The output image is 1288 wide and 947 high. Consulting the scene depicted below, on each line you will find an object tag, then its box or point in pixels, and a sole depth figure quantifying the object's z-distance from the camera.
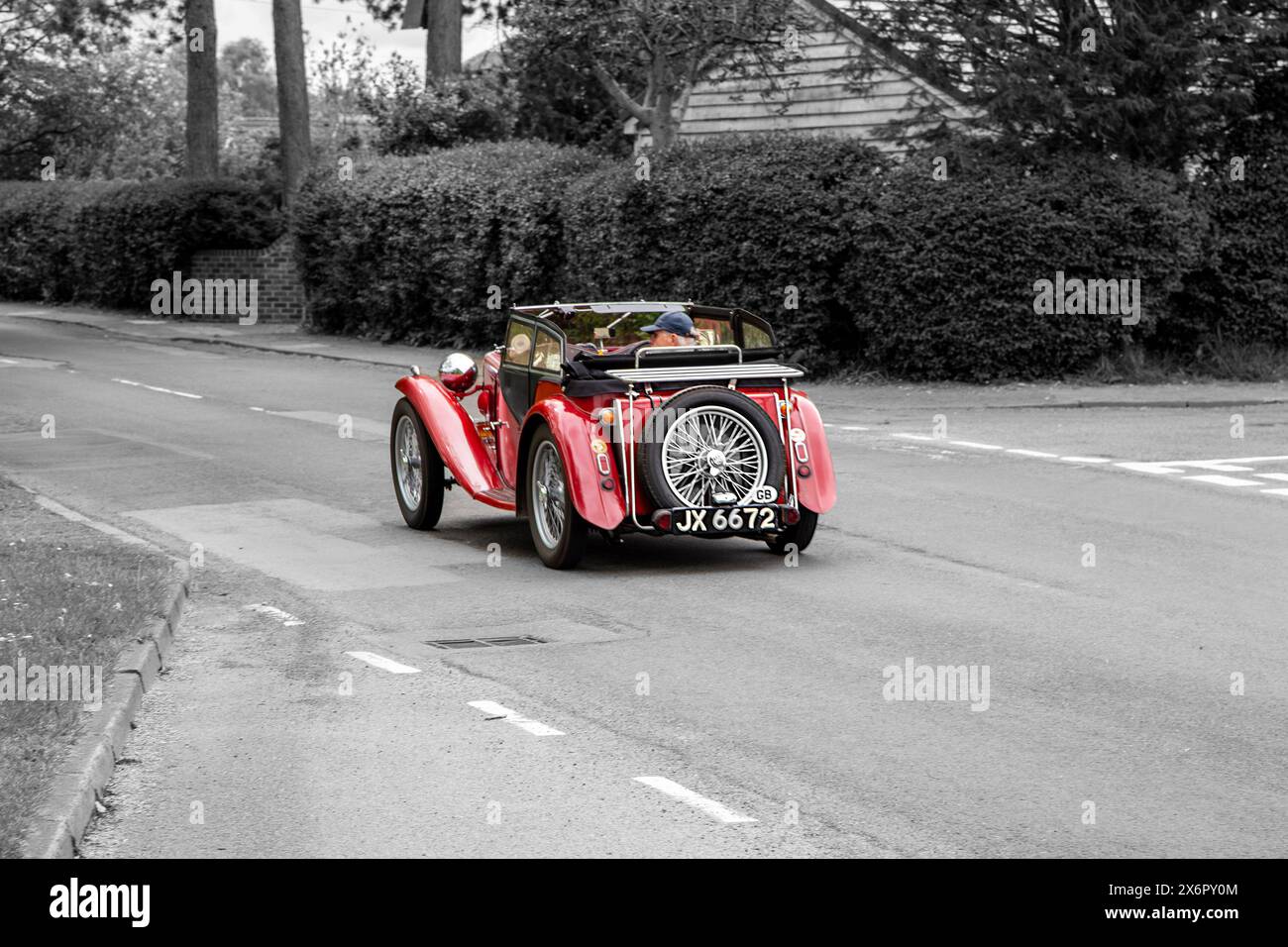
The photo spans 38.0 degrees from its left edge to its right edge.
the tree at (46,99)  56.16
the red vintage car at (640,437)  10.61
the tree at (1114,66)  22.22
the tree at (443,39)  39.12
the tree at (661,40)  27.80
